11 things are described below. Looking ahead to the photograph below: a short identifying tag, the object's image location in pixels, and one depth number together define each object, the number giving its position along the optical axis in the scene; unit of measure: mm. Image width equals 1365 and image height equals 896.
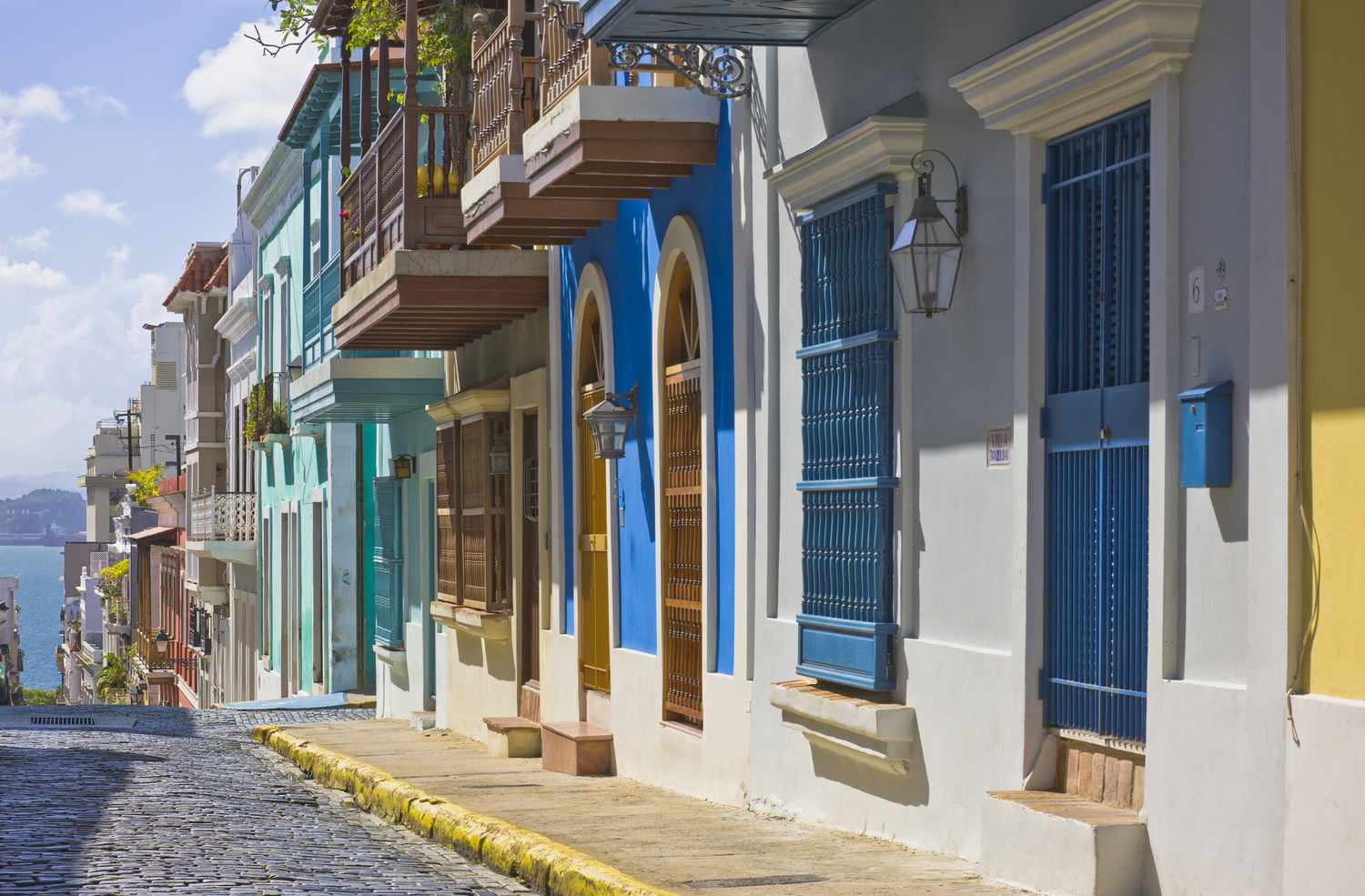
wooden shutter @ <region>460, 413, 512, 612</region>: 16906
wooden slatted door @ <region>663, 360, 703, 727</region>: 11727
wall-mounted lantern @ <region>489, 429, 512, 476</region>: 16609
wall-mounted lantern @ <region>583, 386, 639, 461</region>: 12727
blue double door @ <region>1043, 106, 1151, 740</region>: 6766
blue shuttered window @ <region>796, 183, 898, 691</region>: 8750
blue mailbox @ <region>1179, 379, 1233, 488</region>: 6121
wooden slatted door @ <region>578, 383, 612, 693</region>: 14047
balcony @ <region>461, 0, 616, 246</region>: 12773
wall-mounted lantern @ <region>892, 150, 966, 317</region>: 7961
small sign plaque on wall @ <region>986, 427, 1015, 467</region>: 7660
